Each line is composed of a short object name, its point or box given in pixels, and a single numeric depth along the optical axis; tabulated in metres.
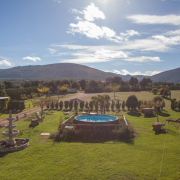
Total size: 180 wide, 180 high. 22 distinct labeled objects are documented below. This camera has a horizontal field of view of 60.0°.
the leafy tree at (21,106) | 26.15
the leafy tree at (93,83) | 78.69
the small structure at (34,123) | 15.87
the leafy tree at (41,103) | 21.76
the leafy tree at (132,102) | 24.26
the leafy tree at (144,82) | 80.06
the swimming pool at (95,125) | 12.91
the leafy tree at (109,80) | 100.90
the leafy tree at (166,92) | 38.09
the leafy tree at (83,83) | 80.62
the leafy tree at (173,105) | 23.22
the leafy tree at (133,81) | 90.14
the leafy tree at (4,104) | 25.92
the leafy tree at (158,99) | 21.81
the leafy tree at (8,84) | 67.38
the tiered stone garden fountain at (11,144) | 9.71
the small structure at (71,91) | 68.00
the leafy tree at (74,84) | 75.54
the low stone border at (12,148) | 9.64
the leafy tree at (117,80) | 100.99
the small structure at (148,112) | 20.03
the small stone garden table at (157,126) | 12.72
